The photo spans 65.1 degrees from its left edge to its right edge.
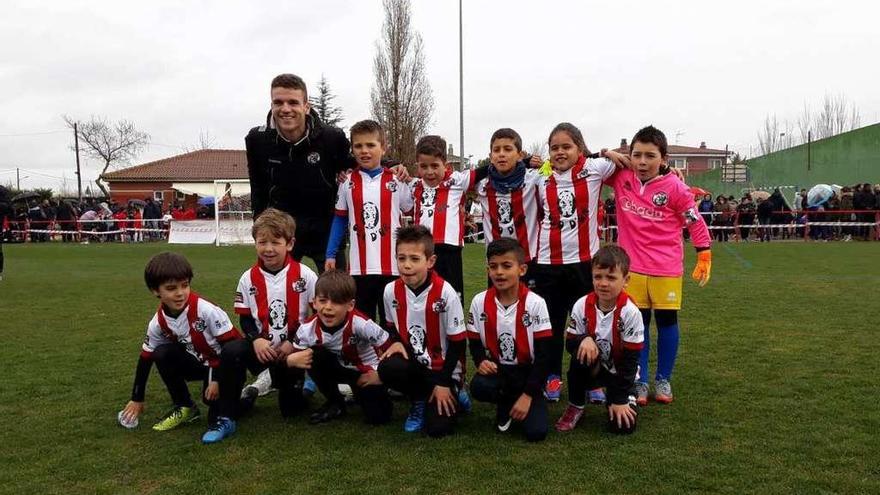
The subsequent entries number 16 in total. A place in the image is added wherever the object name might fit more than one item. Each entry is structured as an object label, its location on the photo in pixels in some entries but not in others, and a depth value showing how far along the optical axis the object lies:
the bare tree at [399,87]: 31.95
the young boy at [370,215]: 4.75
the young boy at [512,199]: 4.65
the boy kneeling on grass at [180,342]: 4.07
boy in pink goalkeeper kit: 4.57
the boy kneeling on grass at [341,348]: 4.08
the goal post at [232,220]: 23.22
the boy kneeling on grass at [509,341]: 3.98
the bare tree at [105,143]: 59.94
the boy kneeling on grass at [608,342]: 3.99
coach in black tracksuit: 4.86
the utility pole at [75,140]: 59.03
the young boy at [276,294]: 4.27
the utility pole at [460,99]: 25.06
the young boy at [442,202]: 4.71
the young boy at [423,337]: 4.06
